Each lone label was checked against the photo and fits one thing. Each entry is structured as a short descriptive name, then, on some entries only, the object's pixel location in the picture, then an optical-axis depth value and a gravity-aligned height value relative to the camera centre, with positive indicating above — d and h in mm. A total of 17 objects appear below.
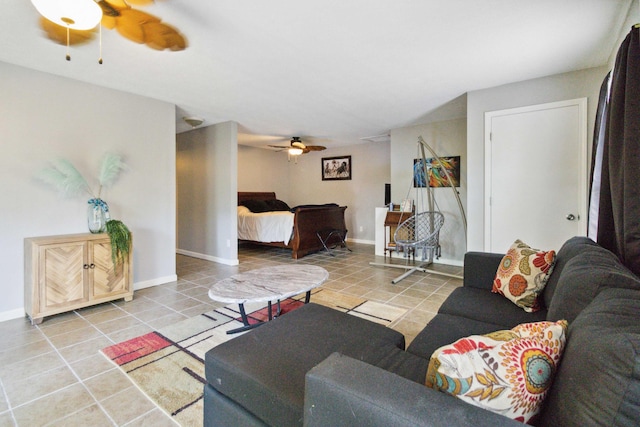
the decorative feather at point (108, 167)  3166 +428
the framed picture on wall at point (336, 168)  7398 +996
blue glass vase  3133 -94
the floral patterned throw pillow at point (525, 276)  1763 -428
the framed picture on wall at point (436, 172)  4809 +586
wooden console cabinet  2590 -634
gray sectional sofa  607 -470
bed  5484 -395
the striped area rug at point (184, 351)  1617 -1026
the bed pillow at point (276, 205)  6920 +48
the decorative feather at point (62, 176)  2844 +299
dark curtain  1429 +235
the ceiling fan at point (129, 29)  1728 +1180
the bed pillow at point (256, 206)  6529 +24
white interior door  2957 +341
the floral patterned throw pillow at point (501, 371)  688 -396
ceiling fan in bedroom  5857 +1234
